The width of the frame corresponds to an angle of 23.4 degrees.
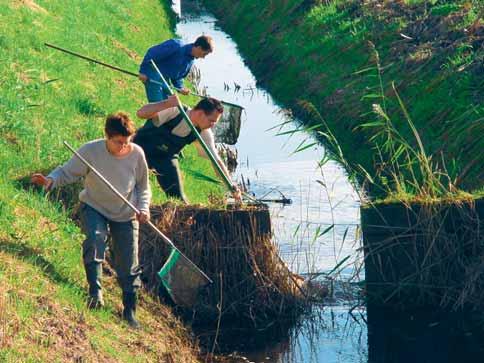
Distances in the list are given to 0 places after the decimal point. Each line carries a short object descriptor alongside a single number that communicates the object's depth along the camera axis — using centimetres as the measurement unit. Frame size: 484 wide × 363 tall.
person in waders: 1134
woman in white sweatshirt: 955
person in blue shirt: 1369
